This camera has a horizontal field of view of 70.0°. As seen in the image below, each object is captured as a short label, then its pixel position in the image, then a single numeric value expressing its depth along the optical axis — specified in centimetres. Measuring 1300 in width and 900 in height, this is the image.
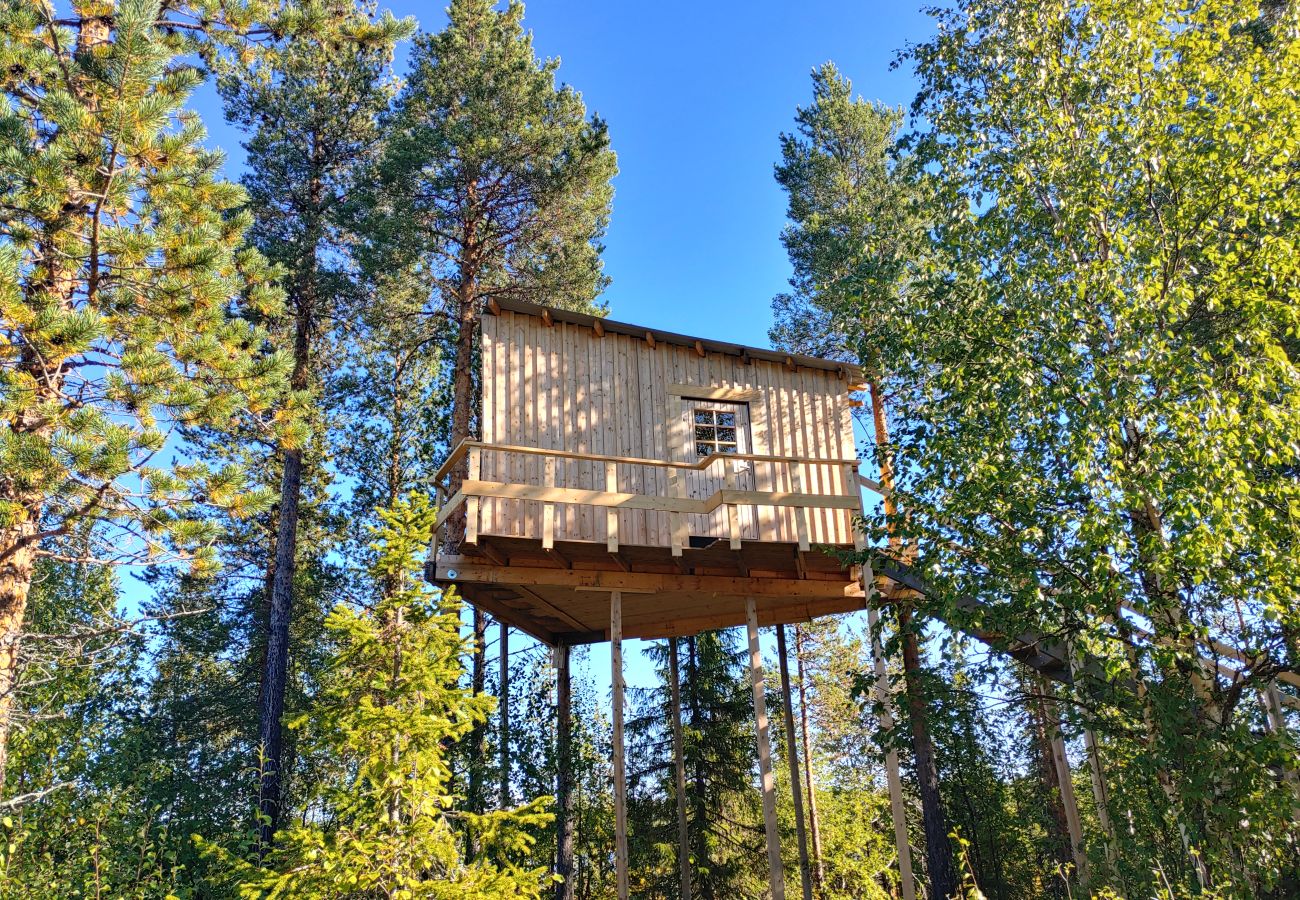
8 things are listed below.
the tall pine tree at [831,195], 1764
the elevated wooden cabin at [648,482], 1112
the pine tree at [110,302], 681
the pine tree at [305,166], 1561
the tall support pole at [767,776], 1048
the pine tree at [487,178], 1489
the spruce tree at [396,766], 629
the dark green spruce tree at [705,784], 1530
